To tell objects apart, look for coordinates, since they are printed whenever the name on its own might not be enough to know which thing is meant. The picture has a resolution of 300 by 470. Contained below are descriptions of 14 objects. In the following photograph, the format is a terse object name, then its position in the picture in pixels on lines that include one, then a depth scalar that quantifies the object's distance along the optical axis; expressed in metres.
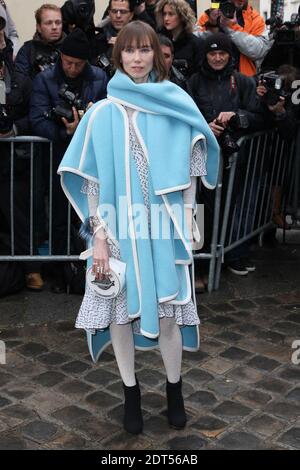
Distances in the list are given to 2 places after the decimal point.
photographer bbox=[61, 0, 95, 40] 6.24
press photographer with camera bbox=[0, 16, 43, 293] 5.33
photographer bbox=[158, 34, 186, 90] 5.36
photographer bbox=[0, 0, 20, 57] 6.58
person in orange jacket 6.41
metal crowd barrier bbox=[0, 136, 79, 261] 5.32
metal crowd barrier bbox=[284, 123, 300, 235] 6.68
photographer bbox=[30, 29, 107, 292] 5.06
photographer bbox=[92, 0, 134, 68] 6.18
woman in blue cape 3.21
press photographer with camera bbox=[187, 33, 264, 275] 5.29
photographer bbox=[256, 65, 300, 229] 5.55
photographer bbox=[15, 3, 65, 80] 5.82
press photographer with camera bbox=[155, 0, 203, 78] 6.12
